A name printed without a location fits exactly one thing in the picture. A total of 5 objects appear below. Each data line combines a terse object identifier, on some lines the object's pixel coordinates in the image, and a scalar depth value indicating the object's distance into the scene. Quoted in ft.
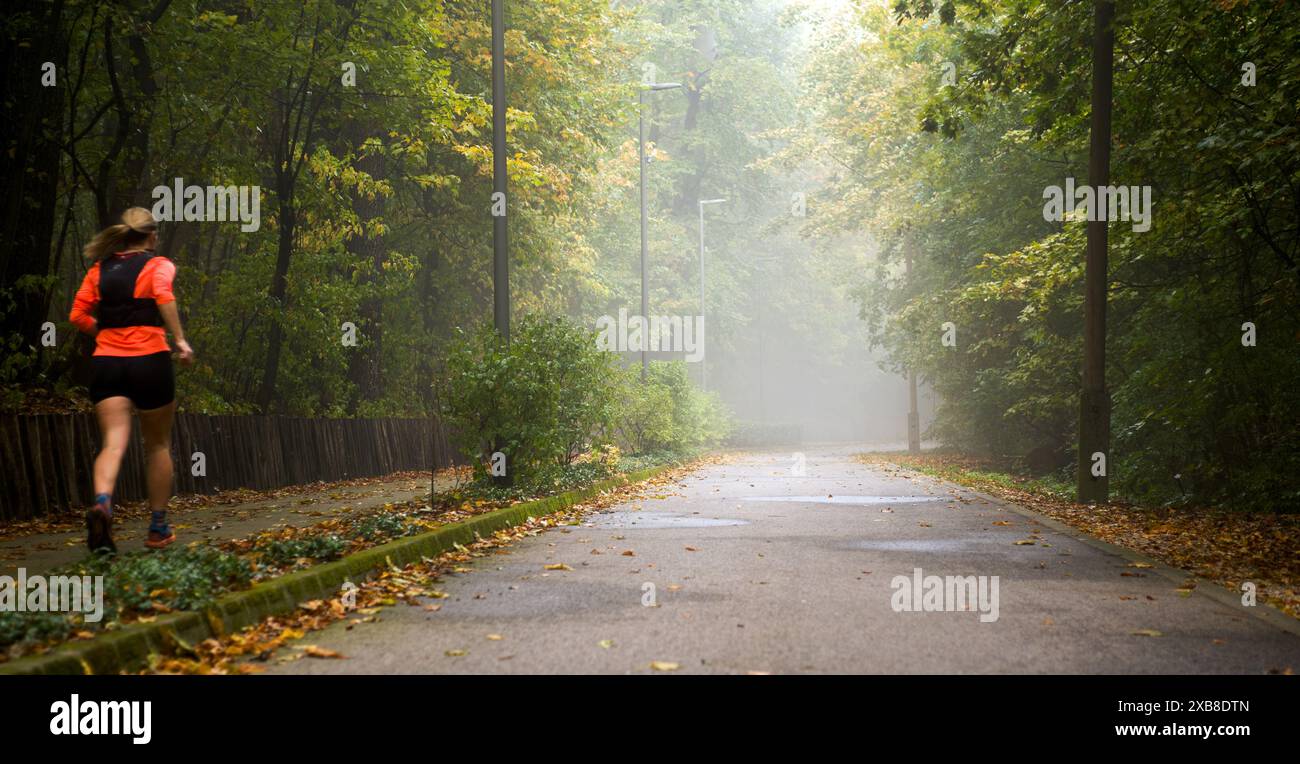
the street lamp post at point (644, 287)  98.81
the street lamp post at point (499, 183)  47.29
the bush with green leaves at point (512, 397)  43.37
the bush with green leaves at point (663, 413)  89.71
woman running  23.57
